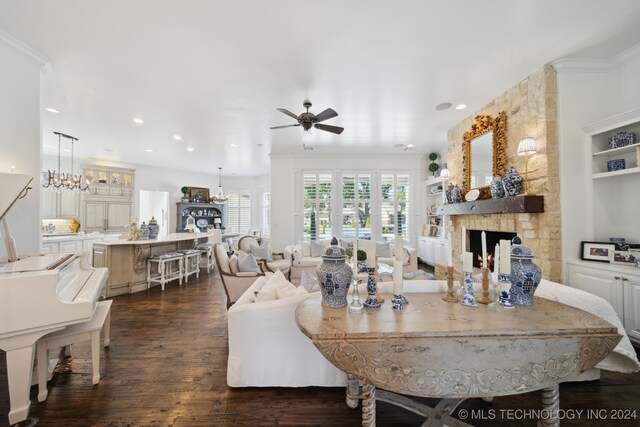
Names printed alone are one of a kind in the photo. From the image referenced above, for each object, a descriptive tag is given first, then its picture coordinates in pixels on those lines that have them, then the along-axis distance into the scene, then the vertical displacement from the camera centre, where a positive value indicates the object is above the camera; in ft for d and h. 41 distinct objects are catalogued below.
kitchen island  13.92 -2.50
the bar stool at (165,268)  15.29 -3.20
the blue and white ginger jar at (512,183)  10.34 +1.42
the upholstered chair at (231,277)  10.53 -2.52
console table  3.89 -2.14
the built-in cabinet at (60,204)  19.44 +1.13
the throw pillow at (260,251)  15.10 -2.06
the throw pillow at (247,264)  10.94 -2.04
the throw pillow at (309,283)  7.39 -1.98
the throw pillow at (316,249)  17.49 -2.22
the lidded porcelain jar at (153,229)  15.85 -0.71
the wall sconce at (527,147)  9.51 +2.68
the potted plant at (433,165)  20.45 +4.25
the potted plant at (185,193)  27.47 +2.72
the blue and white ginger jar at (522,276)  4.95 -1.18
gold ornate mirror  11.44 +3.21
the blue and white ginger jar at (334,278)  4.83 -1.17
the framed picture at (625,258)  7.74 -1.30
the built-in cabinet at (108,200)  21.43 +1.63
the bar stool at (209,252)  20.06 -2.80
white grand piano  4.89 -1.89
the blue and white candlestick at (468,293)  5.00 -1.54
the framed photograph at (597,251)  8.27 -1.17
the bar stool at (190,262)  17.17 -3.22
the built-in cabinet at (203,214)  27.78 +0.41
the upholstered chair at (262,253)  15.15 -2.14
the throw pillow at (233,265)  10.93 -2.07
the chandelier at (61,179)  15.53 +2.50
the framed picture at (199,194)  28.12 +2.74
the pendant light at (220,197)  28.22 +2.37
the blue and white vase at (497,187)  10.87 +1.29
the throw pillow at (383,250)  17.24 -2.27
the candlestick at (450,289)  5.36 -1.59
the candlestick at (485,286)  5.09 -1.42
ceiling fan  9.45 +3.87
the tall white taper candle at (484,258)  5.10 -0.83
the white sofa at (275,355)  6.35 -3.48
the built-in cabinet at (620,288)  7.35 -2.20
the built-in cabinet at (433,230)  18.61 -1.05
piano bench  5.87 -2.98
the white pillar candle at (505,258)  4.83 -0.79
